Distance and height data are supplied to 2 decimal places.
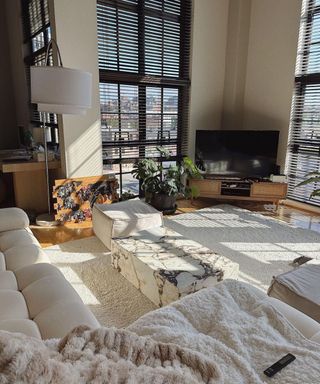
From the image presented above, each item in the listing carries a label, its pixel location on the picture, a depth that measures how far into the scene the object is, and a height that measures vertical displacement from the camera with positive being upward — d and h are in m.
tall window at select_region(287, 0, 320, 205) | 4.25 +0.30
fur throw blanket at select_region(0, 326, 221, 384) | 0.77 -0.68
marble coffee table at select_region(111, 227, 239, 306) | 2.06 -1.01
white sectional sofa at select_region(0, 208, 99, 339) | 1.34 -0.88
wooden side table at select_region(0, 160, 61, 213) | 3.86 -0.83
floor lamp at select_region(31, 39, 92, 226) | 2.37 +0.30
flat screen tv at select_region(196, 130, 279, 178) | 4.57 -0.39
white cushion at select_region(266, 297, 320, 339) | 1.30 -0.86
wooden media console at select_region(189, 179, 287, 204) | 4.50 -0.94
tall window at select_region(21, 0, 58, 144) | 4.30 +1.30
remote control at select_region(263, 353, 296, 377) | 1.02 -0.81
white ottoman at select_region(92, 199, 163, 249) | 3.04 -0.97
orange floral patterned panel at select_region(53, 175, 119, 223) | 3.82 -0.92
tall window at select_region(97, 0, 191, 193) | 4.12 +0.67
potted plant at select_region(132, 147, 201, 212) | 4.28 -0.80
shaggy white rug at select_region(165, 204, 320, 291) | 2.85 -1.26
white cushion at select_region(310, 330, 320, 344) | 1.24 -0.86
